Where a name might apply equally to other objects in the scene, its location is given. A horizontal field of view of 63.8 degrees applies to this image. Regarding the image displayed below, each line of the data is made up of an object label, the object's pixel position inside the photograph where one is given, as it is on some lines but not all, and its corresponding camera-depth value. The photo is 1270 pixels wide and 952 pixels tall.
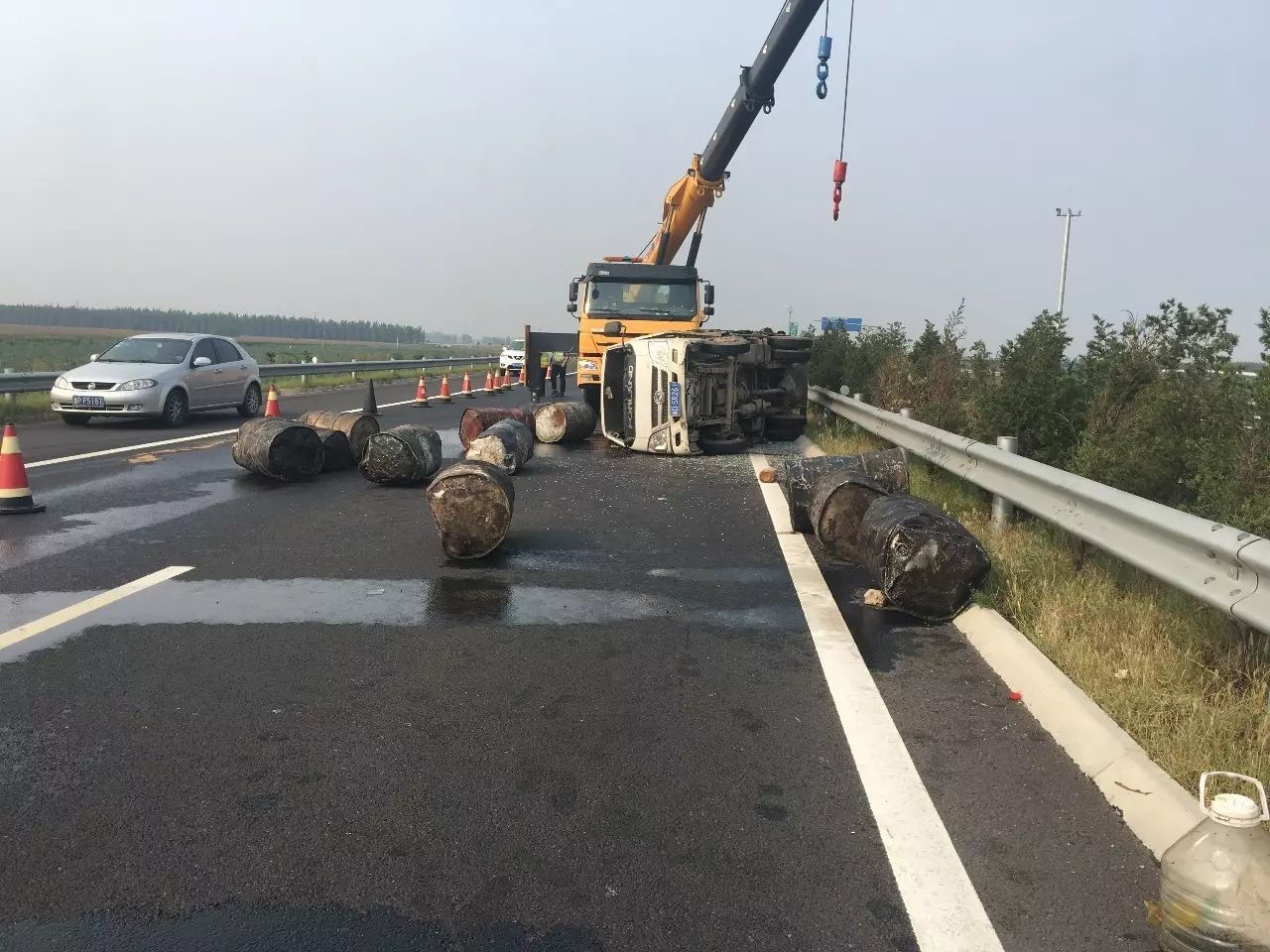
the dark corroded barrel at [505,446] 11.34
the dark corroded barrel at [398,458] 10.77
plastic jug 2.44
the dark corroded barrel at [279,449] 10.95
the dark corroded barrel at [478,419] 14.19
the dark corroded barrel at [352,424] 12.33
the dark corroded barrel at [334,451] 11.88
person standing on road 27.53
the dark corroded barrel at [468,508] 7.24
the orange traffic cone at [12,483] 8.84
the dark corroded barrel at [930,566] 5.74
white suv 42.97
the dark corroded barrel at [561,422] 15.48
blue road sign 25.09
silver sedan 16.72
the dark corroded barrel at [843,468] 8.20
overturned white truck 13.95
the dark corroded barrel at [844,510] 7.32
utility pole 49.17
